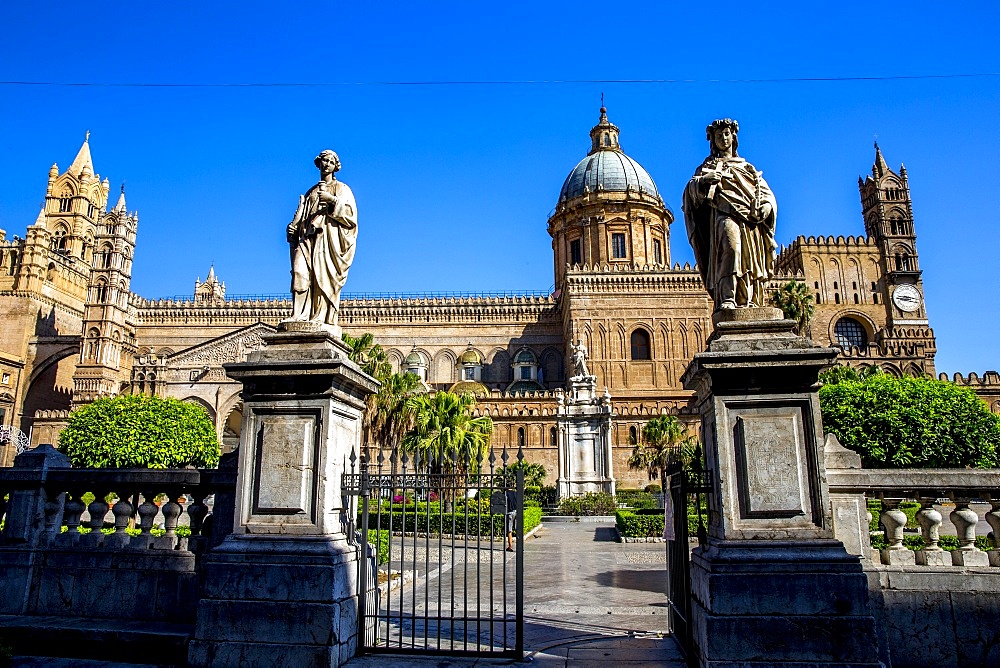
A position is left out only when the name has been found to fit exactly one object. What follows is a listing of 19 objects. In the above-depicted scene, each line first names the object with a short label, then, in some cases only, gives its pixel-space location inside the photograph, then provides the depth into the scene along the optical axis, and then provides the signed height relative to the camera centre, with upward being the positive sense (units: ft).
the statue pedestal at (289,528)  16.78 -0.97
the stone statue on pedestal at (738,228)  17.79 +6.42
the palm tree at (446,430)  80.02 +6.70
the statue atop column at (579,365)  112.34 +19.23
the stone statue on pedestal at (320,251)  19.39 +6.49
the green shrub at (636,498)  86.58 -1.63
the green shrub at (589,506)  87.35 -2.45
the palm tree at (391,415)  91.45 +9.42
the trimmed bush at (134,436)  77.41 +6.06
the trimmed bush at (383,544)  39.27 -3.53
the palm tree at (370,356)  103.29 +19.64
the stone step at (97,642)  17.63 -3.81
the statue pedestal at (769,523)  15.14 -0.89
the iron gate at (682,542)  17.44 -1.48
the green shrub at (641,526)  57.82 -3.28
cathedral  139.95 +38.55
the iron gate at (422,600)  17.48 -3.29
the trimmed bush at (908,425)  73.97 +6.03
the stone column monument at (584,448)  99.25 +5.44
